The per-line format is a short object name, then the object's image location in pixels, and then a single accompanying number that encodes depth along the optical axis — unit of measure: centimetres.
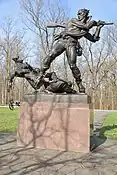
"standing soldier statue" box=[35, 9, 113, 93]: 686
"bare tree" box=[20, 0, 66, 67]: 2997
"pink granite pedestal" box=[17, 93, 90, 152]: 633
